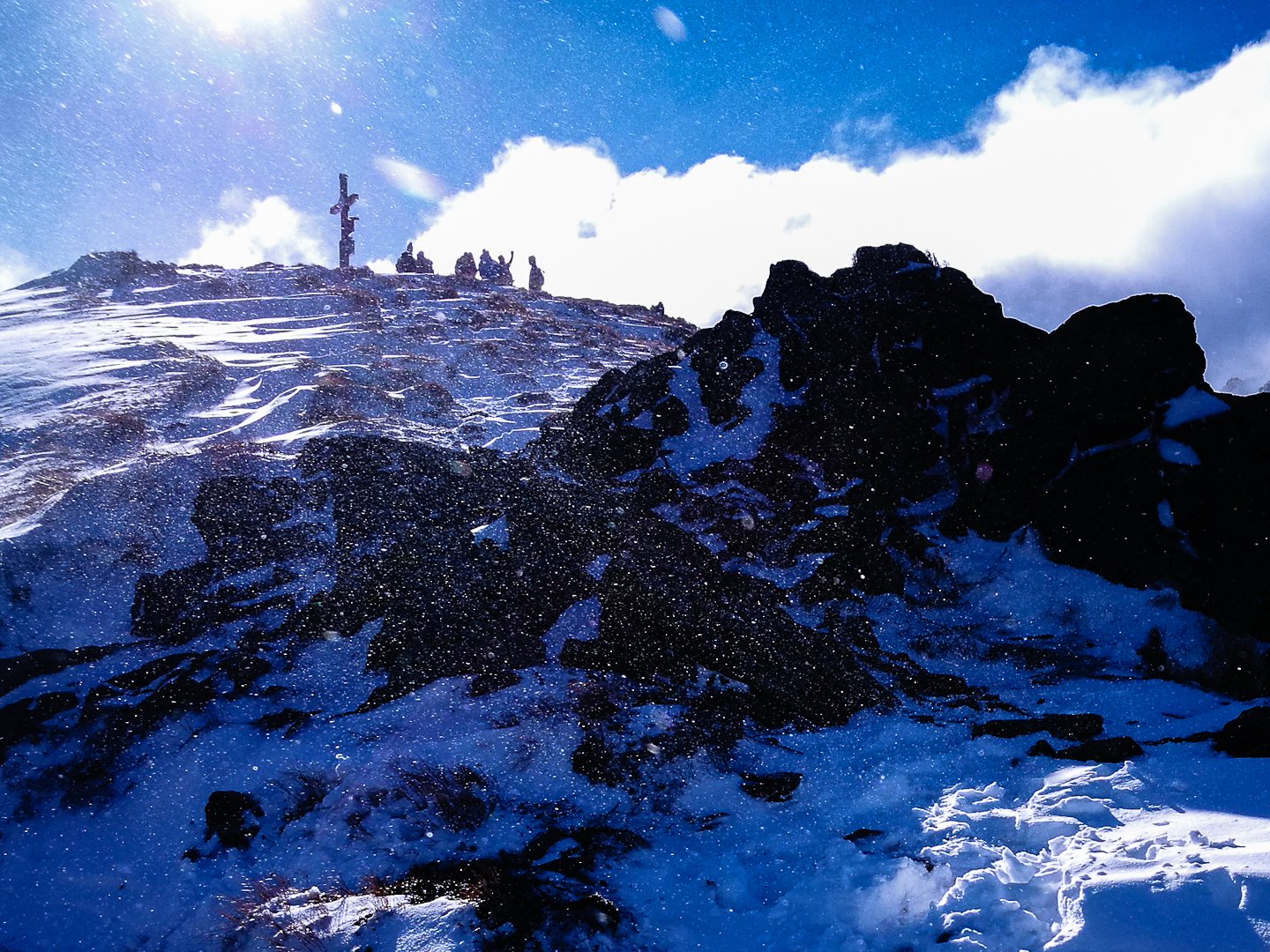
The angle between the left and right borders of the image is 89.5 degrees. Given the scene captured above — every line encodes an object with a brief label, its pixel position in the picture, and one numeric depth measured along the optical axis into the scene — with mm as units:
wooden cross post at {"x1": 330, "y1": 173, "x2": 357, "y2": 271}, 45469
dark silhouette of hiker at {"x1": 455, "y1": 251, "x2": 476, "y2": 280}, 48188
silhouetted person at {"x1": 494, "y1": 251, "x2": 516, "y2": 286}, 48206
